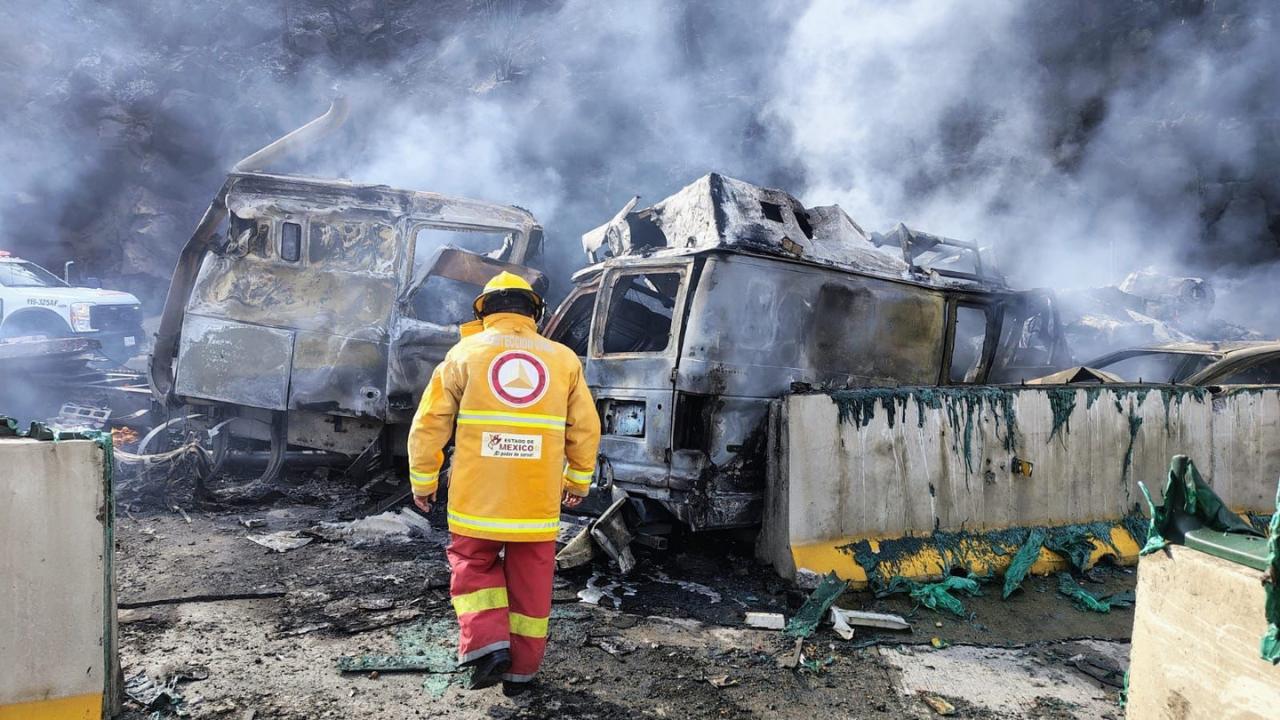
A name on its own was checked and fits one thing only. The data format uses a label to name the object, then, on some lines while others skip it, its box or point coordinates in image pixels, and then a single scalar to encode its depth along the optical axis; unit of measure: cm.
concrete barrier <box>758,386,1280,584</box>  370
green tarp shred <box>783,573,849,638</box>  322
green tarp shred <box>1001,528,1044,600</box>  367
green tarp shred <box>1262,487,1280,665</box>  117
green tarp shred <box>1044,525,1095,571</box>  392
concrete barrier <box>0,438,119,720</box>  202
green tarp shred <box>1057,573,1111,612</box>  352
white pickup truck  1017
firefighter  260
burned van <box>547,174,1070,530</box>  400
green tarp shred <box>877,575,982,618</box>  346
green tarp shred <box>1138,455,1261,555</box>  147
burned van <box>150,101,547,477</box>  574
